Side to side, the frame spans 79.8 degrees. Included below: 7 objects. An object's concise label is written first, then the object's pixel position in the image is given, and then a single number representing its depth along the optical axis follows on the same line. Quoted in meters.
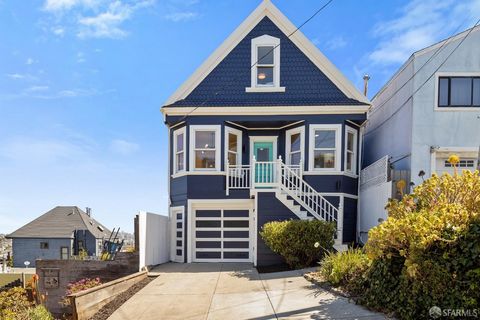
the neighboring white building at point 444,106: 9.82
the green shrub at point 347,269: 5.40
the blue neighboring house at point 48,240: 25.72
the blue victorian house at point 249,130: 10.47
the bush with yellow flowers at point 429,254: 3.68
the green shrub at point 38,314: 6.07
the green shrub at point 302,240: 7.82
